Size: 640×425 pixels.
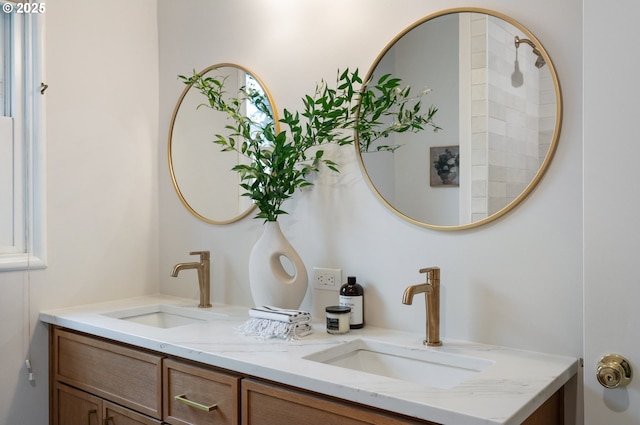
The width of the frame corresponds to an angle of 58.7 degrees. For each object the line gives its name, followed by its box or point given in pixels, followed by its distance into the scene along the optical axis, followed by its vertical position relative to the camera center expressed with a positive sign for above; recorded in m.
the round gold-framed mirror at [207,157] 2.29 +0.20
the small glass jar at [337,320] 1.78 -0.36
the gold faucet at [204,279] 2.29 -0.31
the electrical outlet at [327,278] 2.00 -0.27
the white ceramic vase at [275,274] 1.94 -0.24
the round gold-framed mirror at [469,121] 1.58 +0.24
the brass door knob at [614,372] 1.28 -0.38
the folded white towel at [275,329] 1.72 -0.39
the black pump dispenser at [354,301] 1.85 -0.32
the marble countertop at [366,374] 1.18 -0.41
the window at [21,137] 2.22 +0.26
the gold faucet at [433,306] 1.65 -0.30
